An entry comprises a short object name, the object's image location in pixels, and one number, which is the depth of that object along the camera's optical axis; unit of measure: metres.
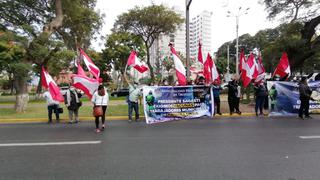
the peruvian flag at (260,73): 7.88
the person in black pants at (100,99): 5.64
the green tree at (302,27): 10.00
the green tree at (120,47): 24.82
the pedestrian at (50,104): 7.07
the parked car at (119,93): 21.94
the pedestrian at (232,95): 7.71
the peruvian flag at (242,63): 8.02
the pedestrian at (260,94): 7.43
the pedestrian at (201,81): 7.71
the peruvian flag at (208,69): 7.72
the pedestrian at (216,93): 7.49
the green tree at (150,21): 21.14
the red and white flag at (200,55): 7.89
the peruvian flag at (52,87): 6.92
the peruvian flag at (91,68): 6.53
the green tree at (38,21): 9.05
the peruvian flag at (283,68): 7.75
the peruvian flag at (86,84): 6.21
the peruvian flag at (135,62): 7.20
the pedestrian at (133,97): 6.95
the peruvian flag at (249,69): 7.92
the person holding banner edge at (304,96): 6.91
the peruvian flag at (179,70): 7.40
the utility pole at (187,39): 8.55
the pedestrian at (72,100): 6.86
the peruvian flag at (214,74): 7.69
